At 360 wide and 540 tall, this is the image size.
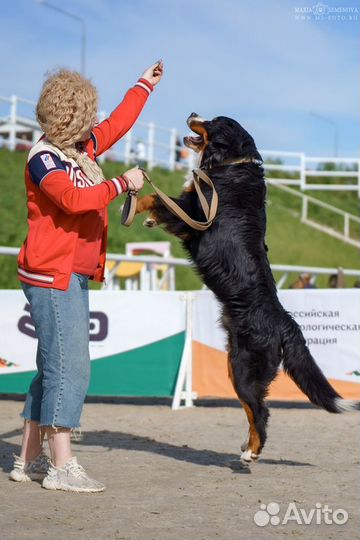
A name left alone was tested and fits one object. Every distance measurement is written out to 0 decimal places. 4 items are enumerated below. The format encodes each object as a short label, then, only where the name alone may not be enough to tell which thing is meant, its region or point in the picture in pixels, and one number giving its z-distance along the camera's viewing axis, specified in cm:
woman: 402
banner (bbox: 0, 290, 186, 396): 778
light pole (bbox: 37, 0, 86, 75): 2431
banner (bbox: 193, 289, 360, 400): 767
